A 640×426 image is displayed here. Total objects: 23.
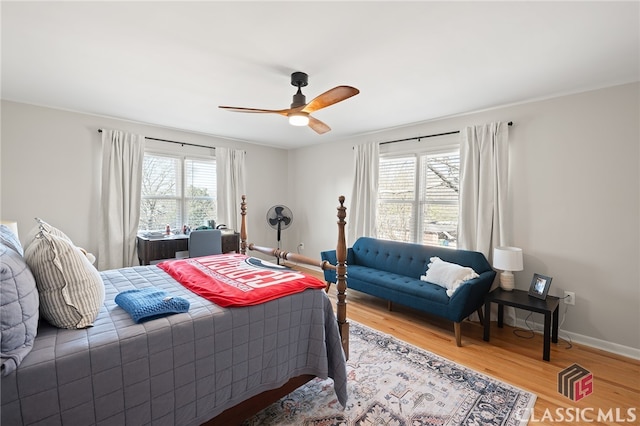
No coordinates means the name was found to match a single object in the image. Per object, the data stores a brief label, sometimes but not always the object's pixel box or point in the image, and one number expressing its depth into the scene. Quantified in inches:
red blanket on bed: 64.5
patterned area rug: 68.6
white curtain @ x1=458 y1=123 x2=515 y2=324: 120.5
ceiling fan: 80.1
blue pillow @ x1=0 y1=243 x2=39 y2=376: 37.8
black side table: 93.0
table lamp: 108.6
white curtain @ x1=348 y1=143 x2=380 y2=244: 167.2
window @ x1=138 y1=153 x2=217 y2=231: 160.4
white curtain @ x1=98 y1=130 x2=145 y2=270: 142.6
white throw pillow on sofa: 111.3
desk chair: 145.6
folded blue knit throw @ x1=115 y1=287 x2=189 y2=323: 53.1
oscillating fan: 200.7
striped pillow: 48.7
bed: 40.1
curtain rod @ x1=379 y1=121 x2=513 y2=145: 127.5
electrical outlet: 107.1
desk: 142.5
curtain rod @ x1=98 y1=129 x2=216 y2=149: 158.6
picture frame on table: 104.1
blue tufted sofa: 105.7
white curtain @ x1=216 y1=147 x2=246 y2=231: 185.6
